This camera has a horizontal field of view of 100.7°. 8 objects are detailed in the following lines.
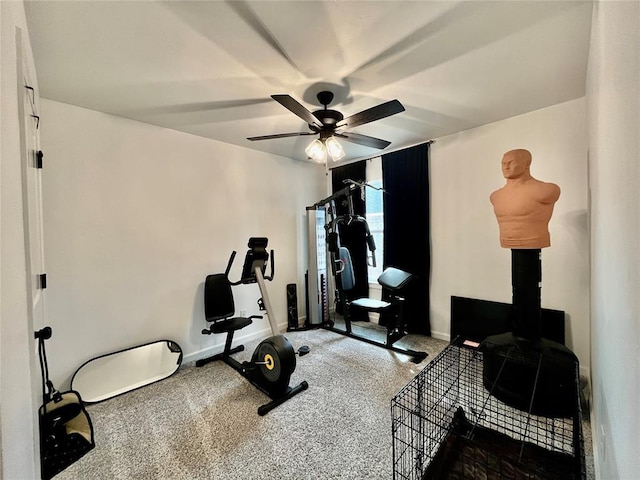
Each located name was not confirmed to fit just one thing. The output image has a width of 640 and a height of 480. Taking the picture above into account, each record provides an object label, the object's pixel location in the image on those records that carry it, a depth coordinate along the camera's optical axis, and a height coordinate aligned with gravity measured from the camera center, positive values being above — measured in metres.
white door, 1.23 +0.19
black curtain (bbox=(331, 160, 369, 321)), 4.13 -0.08
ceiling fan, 1.78 +0.86
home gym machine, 3.19 -0.60
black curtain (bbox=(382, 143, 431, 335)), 3.45 +0.12
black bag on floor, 1.45 -1.13
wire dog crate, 1.31 -1.23
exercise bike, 2.24 -0.97
